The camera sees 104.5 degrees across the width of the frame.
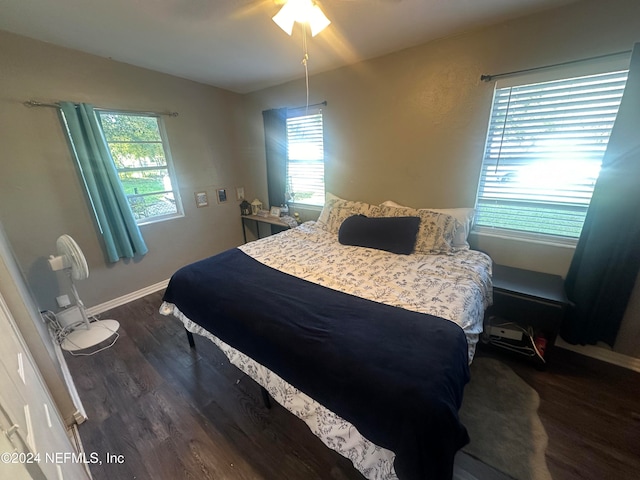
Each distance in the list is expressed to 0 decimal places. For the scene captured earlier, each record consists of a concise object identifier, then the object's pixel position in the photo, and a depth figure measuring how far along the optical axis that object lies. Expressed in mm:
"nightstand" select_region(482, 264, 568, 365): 1618
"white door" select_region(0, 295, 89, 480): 520
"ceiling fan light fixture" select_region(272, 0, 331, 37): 1429
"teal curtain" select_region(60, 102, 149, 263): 2182
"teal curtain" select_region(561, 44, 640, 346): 1484
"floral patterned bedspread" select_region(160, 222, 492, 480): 1045
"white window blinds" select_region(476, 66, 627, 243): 1624
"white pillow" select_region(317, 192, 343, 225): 2715
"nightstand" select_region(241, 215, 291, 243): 3199
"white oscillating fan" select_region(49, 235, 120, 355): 1941
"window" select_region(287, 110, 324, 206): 2982
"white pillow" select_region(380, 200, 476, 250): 2066
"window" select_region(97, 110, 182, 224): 2547
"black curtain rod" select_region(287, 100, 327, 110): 2756
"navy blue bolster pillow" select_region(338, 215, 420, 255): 2047
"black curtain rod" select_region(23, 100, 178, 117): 1989
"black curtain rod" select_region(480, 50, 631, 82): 1500
